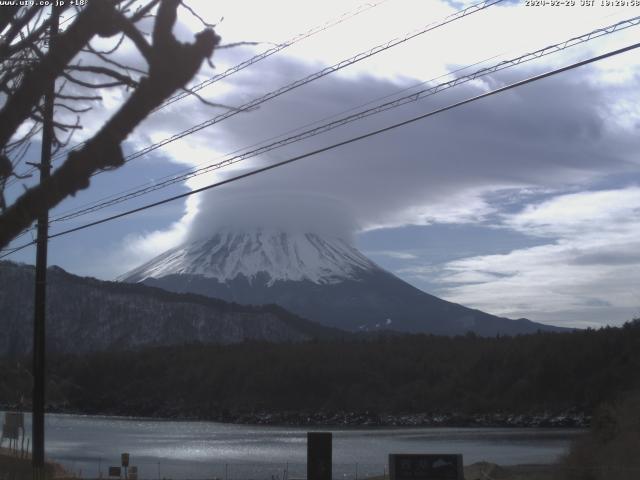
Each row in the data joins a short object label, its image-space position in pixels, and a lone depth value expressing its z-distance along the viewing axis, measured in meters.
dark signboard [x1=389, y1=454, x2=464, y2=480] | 19.55
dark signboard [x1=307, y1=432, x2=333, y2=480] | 18.83
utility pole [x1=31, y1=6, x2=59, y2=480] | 22.28
